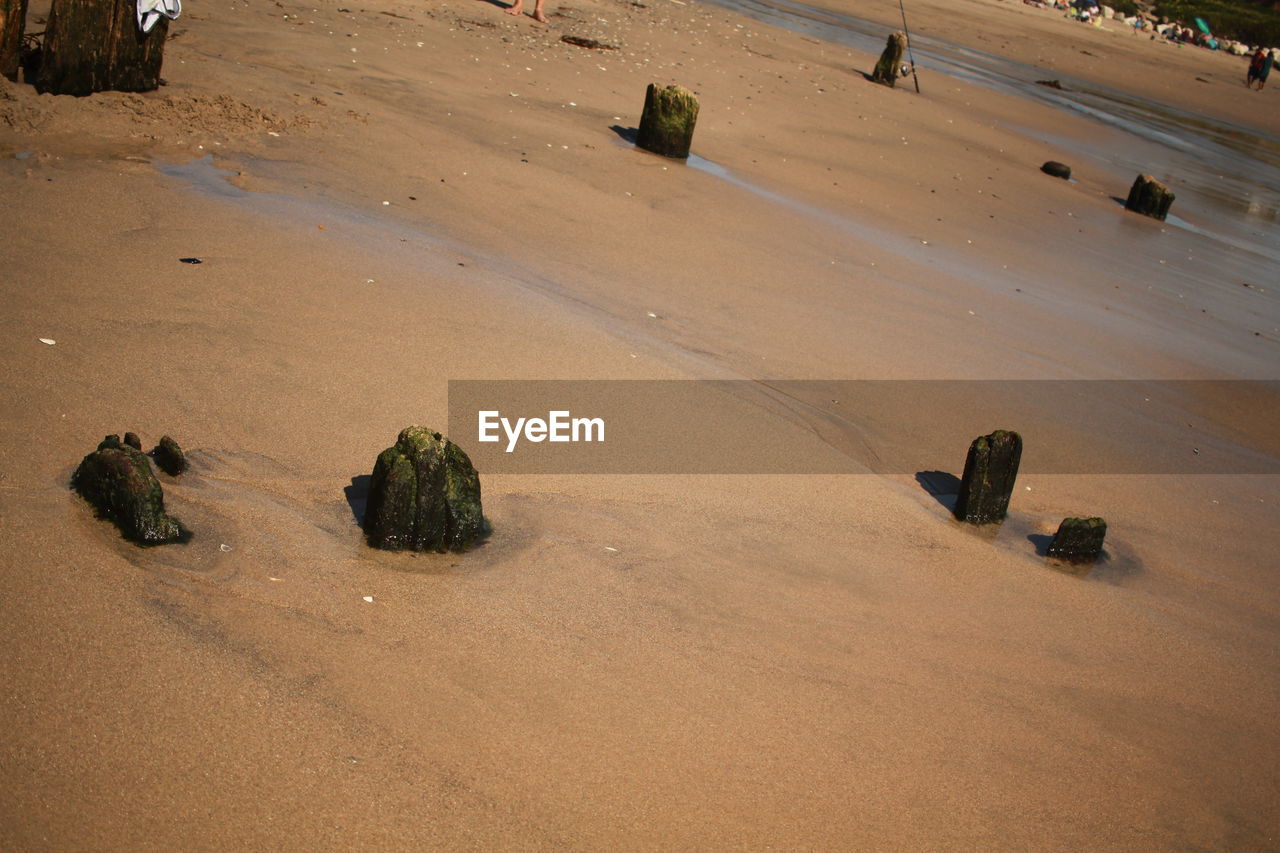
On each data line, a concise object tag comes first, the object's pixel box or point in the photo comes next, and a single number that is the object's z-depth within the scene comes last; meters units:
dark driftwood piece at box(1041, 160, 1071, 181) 13.90
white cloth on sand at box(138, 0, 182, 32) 7.62
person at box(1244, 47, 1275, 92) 31.52
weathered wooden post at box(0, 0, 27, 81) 7.32
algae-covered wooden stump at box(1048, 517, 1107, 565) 4.70
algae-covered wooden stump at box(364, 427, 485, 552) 3.56
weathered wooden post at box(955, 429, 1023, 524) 4.74
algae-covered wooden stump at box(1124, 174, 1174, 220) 12.50
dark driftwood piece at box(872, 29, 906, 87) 16.67
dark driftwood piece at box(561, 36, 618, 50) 14.16
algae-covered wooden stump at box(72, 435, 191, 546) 3.23
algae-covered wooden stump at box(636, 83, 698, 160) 9.75
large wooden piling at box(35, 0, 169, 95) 7.42
